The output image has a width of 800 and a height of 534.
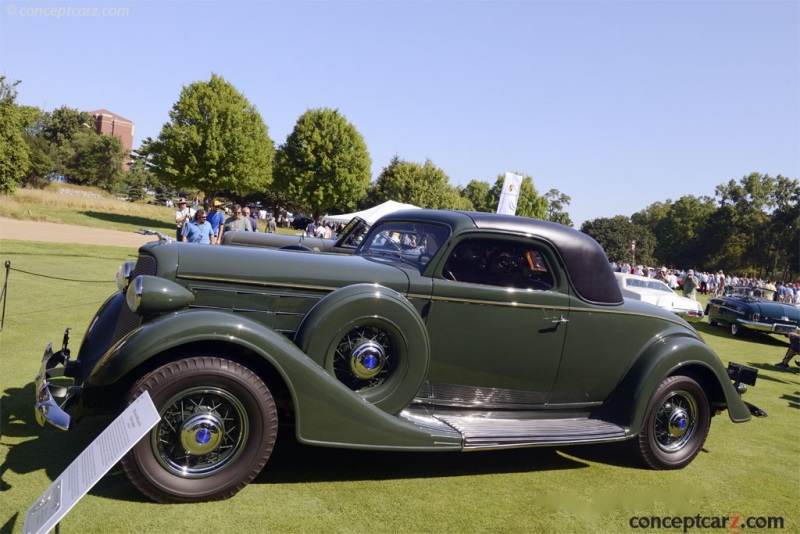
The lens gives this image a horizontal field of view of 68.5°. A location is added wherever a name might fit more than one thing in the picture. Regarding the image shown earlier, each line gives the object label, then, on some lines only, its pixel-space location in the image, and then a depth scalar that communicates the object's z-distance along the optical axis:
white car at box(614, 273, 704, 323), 15.73
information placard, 2.40
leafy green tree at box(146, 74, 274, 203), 40.44
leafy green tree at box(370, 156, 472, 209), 63.75
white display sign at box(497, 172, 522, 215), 14.49
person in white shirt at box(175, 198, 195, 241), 13.10
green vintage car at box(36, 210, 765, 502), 3.37
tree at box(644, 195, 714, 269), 70.62
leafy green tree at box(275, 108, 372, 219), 48.31
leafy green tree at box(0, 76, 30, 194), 33.09
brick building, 120.31
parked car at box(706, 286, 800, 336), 15.00
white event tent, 22.58
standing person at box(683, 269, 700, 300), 19.91
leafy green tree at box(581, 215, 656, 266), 70.31
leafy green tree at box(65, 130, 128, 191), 64.00
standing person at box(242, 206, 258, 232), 12.57
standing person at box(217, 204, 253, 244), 12.05
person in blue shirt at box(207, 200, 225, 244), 12.28
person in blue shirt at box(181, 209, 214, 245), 10.68
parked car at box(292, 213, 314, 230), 57.55
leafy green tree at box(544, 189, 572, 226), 88.88
